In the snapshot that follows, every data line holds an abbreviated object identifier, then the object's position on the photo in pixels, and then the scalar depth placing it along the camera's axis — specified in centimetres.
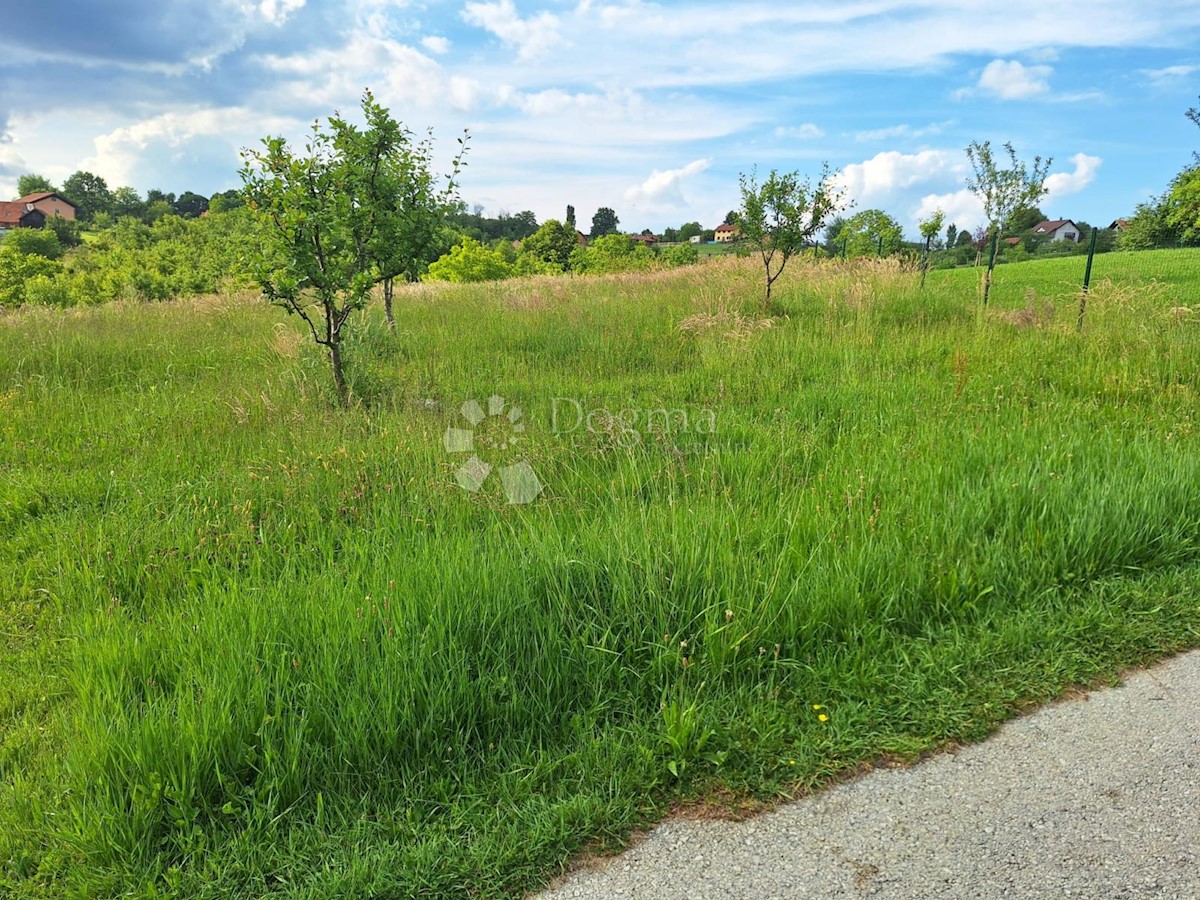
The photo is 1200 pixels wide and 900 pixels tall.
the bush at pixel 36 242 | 7075
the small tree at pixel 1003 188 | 1192
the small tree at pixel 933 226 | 2778
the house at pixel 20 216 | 11306
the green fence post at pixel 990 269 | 1147
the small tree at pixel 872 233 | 3816
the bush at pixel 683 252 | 5147
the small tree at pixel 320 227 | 623
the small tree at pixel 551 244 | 7500
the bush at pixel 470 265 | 5134
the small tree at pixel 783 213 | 1170
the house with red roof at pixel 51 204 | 11862
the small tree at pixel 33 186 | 12850
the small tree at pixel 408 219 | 744
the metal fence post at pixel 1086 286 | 918
